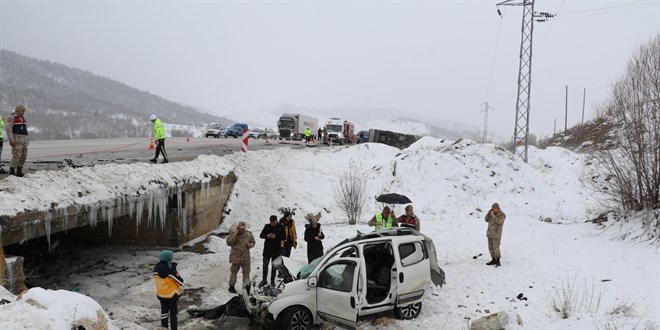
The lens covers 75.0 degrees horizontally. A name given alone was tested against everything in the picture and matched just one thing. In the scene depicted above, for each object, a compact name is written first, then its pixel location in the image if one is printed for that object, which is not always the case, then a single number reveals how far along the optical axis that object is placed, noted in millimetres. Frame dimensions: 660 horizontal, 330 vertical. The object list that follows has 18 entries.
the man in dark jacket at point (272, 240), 10617
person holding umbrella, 11508
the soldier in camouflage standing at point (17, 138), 9203
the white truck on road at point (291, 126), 44781
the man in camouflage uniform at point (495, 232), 11805
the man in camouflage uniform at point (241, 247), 10086
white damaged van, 7930
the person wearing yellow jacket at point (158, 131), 13891
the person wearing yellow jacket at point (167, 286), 7484
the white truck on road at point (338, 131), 41103
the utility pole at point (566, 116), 58566
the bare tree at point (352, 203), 17812
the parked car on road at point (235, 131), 46031
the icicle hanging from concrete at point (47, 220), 8906
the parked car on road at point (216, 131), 44469
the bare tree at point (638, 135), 14086
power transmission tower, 23312
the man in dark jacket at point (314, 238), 10674
